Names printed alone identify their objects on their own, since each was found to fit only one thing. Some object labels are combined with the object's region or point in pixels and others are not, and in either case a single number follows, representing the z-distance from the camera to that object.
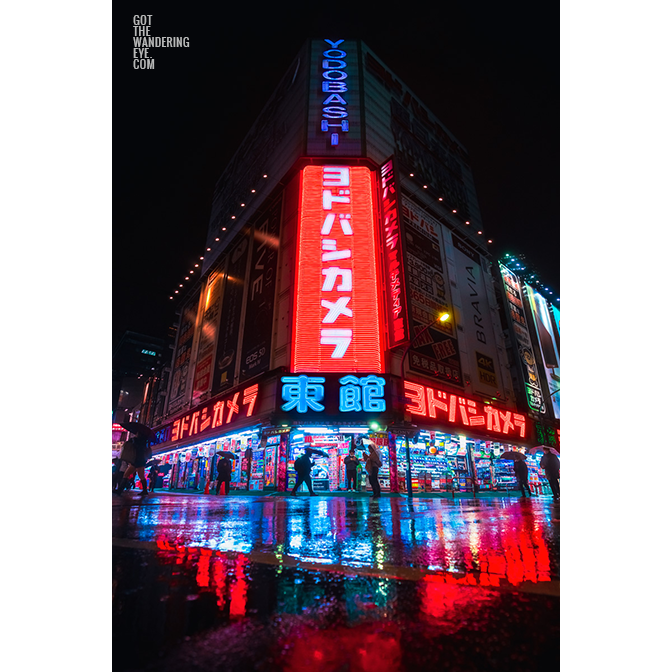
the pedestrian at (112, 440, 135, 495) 9.15
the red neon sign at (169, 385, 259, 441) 15.88
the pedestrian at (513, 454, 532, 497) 11.94
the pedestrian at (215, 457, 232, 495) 12.86
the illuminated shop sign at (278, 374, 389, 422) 13.68
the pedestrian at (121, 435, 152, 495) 9.09
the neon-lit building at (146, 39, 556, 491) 14.80
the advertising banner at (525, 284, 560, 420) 26.16
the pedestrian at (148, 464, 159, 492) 15.11
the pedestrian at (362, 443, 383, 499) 11.07
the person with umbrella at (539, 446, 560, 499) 10.09
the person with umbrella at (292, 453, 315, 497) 11.01
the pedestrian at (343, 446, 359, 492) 13.30
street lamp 11.60
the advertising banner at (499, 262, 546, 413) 23.50
